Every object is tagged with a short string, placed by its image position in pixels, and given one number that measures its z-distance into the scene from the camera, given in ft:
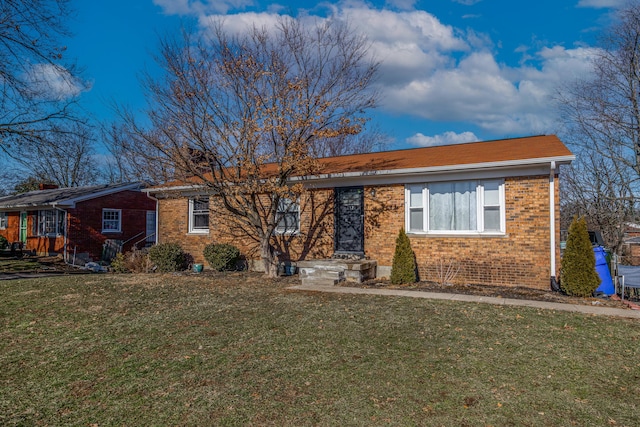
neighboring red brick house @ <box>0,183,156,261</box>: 65.31
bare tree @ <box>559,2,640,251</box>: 61.46
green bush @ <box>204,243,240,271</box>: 43.04
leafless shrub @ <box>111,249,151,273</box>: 47.36
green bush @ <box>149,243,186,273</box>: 45.32
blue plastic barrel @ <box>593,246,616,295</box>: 31.32
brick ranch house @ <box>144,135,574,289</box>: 31.35
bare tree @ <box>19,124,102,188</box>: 122.42
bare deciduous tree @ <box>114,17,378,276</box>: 35.88
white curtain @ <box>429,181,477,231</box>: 34.14
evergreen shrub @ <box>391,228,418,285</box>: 33.60
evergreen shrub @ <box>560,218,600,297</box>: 28.55
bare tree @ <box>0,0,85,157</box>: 46.62
